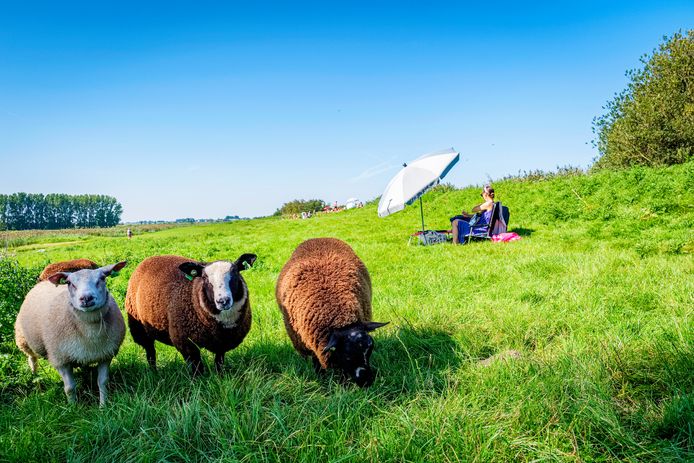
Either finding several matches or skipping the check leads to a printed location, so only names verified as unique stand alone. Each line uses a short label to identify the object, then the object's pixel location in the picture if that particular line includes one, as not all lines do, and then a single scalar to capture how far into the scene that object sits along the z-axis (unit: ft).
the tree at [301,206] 173.78
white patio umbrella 39.81
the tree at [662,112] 81.00
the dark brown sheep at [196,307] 13.20
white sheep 12.45
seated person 40.57
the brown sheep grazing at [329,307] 12.54
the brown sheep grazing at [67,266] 15.69
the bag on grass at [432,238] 42.24
